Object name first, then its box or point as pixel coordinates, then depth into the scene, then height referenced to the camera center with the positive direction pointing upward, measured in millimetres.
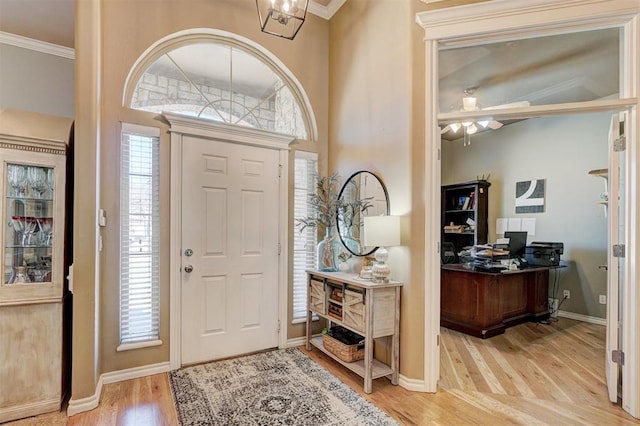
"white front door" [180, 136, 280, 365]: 2977 -366
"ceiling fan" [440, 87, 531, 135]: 2518 +896
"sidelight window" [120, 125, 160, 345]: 2732 -208
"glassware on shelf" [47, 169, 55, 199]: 2355 +224
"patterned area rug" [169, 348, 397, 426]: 2164 -1398
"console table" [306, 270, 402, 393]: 2518 -856
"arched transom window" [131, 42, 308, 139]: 2996 +1239
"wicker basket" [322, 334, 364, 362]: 2795 -1228
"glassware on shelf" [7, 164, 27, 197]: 2258 +230
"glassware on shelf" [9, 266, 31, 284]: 2240 -462
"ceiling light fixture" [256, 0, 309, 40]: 2262 +1453
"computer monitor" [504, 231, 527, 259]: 4742 -455
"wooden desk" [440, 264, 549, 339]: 3902 -1122
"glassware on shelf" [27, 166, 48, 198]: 2344 +213
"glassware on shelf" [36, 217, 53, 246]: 2383 -134
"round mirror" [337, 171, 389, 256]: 3000 +66
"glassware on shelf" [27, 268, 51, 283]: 2309 -462
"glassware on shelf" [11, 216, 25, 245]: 2291 -110
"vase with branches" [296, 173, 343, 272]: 3309 -72
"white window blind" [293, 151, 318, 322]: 3562 -267
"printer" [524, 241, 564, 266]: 4551 -577
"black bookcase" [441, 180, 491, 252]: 5672 +1
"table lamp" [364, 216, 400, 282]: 2609 -183
